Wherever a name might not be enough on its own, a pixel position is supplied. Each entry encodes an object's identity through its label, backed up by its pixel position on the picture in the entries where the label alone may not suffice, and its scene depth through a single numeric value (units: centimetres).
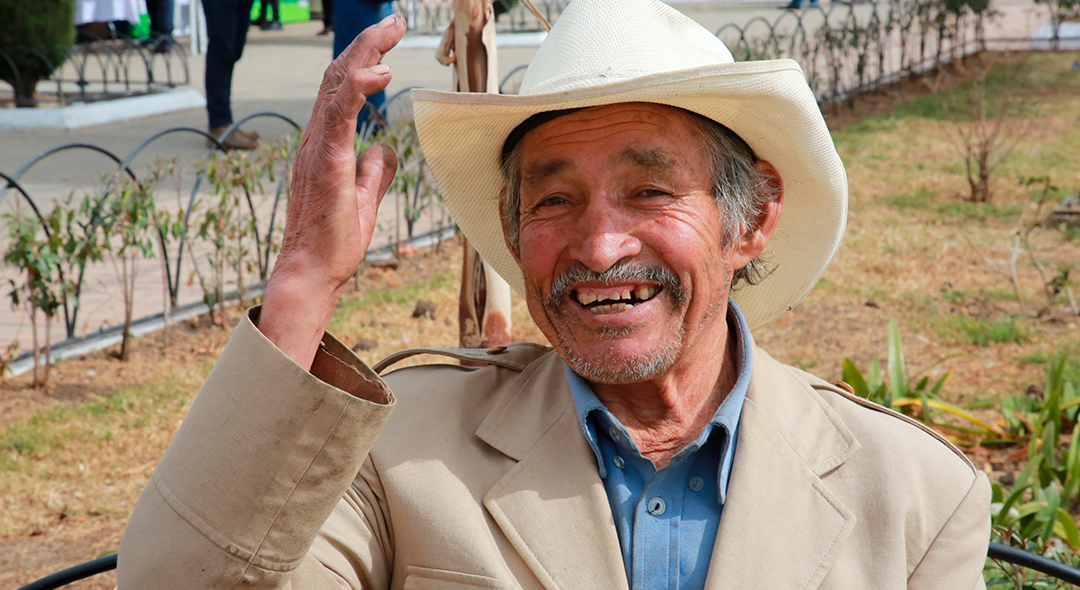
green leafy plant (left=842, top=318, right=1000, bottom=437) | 379
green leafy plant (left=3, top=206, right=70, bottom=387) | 450
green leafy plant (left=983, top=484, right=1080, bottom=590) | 276
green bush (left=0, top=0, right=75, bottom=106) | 1132
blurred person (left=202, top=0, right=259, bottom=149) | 884
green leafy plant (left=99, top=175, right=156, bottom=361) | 489
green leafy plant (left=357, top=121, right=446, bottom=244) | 638
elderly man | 173
